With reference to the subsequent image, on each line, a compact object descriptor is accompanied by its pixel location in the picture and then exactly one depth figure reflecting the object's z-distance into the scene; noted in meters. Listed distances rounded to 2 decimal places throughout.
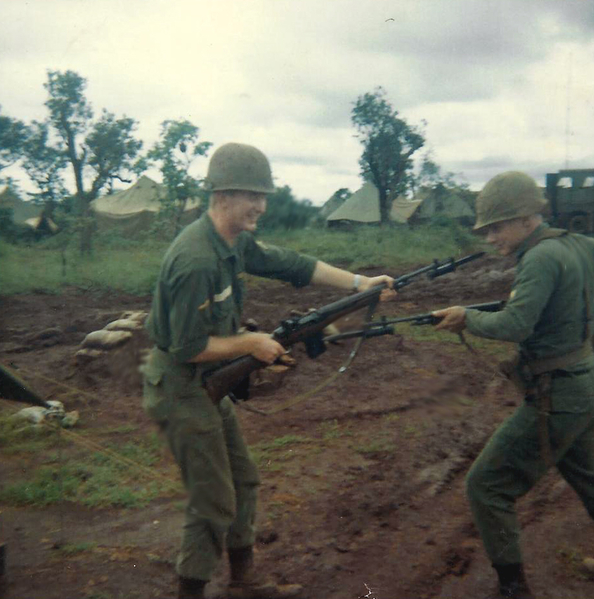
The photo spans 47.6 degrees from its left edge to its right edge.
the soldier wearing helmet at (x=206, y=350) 2.99
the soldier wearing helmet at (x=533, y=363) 3.26
